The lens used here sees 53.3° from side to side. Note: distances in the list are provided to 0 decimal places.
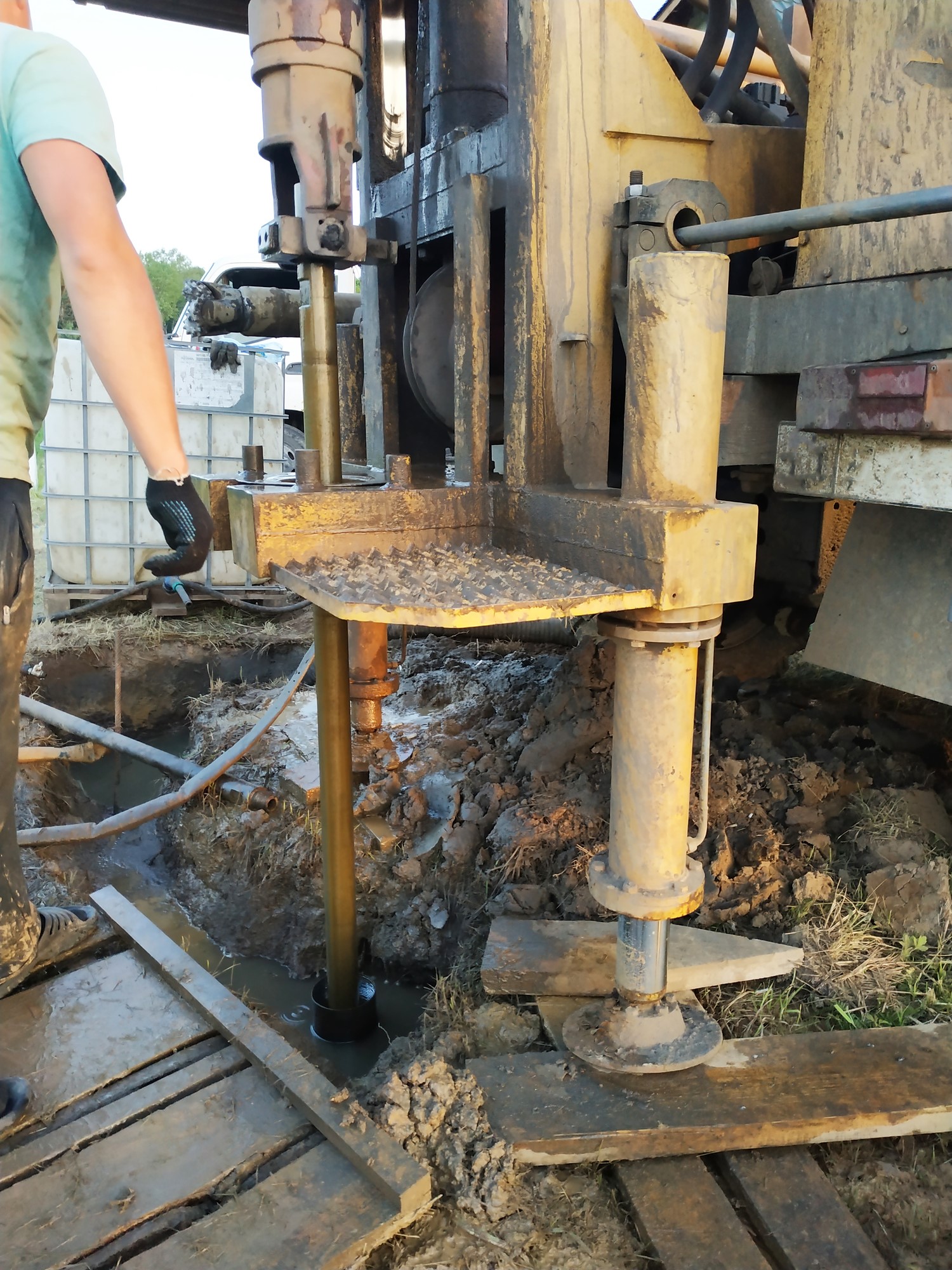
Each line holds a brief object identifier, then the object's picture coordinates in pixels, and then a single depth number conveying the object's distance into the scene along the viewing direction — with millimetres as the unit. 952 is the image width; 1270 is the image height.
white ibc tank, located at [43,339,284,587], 6648
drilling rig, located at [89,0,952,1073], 1997
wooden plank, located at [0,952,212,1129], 2309
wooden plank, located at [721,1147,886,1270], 1859
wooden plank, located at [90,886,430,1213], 1951
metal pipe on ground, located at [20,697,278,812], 4637
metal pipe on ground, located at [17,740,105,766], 3625
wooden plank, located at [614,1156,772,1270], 1859
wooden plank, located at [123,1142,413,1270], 1803
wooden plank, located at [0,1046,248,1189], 2041
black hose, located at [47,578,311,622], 6777
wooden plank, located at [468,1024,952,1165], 2064
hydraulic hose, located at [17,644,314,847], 3996
